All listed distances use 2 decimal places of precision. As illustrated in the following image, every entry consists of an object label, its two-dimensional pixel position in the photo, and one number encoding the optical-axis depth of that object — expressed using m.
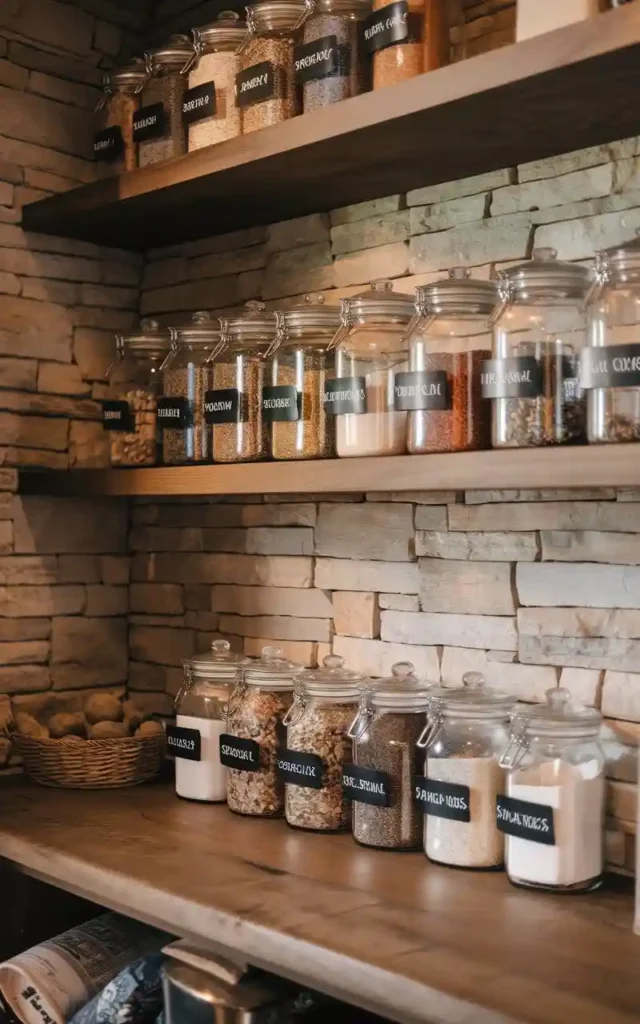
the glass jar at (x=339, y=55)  1.57
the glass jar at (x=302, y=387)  1.59
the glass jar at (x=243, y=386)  1.69
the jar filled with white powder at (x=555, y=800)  1.36
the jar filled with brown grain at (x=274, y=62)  1.65
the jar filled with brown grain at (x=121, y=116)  1.96
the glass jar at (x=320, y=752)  1.60
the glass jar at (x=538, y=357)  1.31
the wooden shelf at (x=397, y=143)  1.25
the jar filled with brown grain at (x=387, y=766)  1.52
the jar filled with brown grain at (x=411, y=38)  1.48
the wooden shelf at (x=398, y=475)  1.21
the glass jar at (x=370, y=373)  1.49
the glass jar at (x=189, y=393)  1.79
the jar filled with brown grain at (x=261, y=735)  1.69
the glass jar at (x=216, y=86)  1.75
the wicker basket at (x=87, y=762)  1.87
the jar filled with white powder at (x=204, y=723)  1.79
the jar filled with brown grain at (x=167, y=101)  1.85
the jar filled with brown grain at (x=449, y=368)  1.40
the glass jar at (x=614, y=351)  1.22
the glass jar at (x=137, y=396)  1.90
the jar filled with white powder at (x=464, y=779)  1.44
